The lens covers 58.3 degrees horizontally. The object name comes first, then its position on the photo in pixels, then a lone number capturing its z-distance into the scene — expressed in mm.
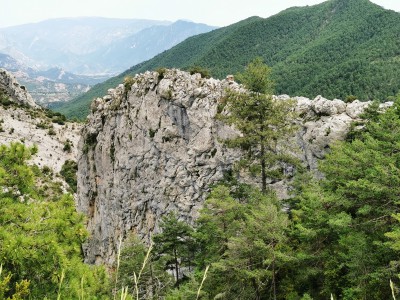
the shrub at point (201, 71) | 35438
